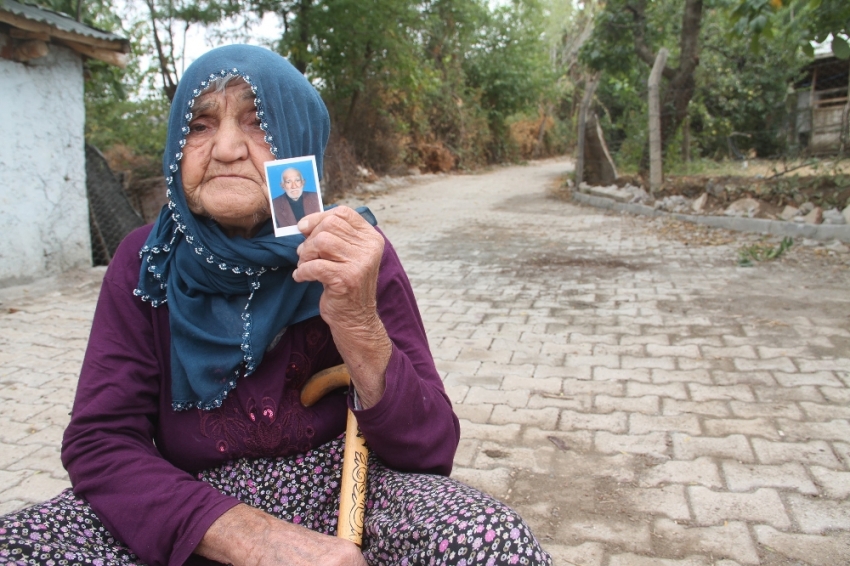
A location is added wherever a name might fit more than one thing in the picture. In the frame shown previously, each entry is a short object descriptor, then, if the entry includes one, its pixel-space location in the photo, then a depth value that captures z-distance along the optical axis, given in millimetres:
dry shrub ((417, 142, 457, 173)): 21780
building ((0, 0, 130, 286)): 6289
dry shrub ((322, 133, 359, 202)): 14609
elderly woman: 1435
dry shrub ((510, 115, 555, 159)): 29219
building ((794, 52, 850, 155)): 15352
